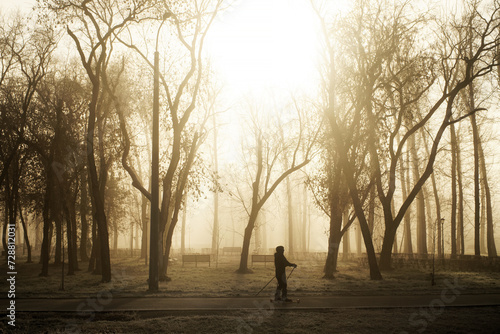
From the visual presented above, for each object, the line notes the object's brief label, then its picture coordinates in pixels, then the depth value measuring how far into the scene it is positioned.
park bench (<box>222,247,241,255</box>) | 52.25
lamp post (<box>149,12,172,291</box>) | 16.83
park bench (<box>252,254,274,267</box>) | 34.47
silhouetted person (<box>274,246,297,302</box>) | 14.84
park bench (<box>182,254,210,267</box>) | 33.40
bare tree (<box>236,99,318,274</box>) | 28.23
